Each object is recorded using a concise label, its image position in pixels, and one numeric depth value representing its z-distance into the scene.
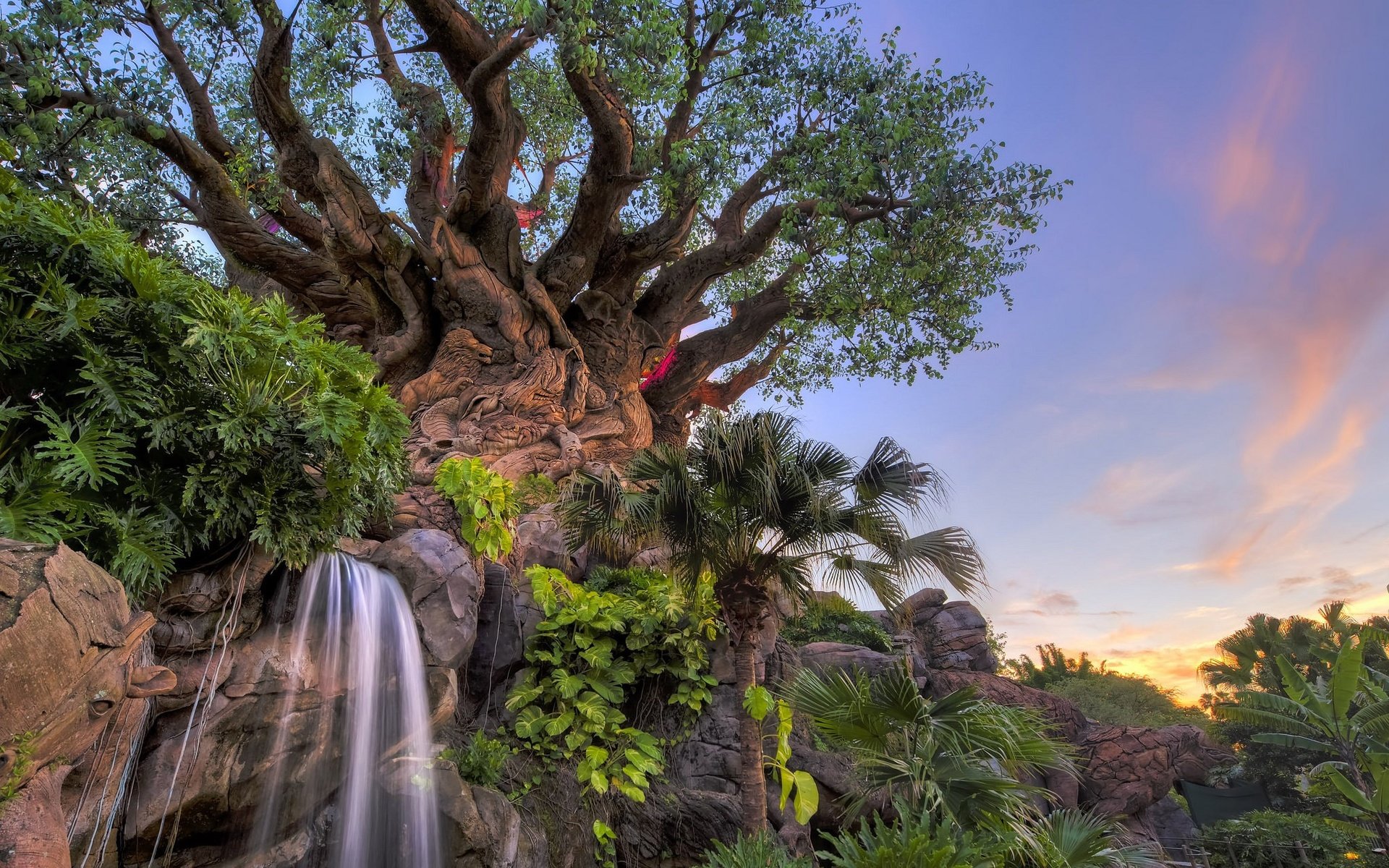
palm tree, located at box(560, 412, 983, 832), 7.54
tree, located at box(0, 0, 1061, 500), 10.10
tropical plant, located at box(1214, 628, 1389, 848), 11.85
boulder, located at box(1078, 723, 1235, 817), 13.36
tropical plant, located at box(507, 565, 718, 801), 7.78
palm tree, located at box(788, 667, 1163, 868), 6.29
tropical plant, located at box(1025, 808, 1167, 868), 6.36
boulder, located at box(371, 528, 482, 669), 7.19
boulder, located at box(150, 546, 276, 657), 5.38
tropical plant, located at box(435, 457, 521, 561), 8.59
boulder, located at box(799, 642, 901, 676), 11.64
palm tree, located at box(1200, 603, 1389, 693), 18.97
